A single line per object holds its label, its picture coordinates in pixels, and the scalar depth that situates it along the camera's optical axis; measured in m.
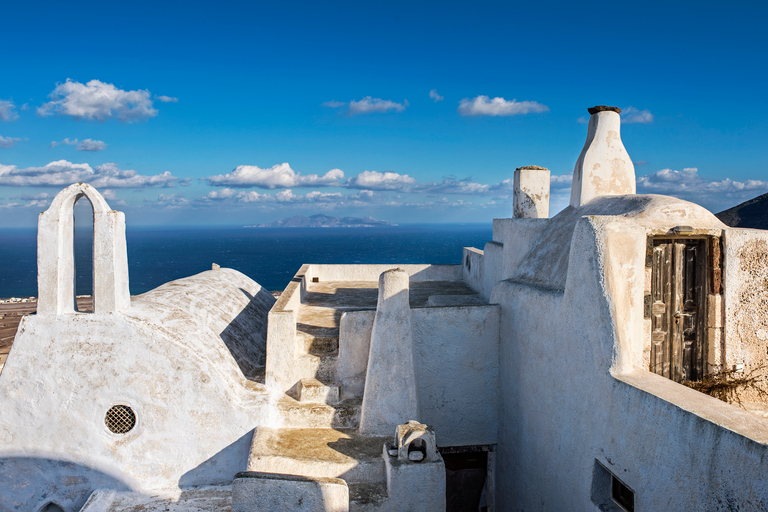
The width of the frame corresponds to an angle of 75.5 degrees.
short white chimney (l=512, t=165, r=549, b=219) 14.23
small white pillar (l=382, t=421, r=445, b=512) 8.05
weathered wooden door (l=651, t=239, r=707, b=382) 7.42
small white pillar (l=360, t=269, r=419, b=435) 9.49
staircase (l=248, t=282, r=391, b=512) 8.33
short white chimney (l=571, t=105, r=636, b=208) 10.60
